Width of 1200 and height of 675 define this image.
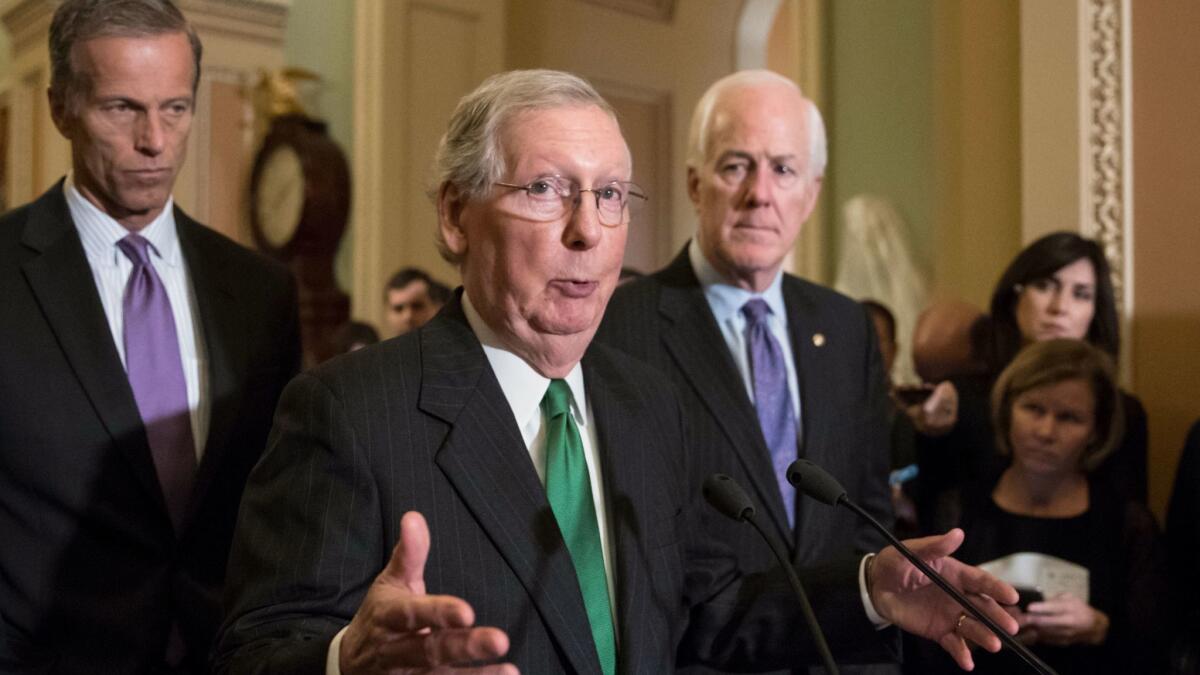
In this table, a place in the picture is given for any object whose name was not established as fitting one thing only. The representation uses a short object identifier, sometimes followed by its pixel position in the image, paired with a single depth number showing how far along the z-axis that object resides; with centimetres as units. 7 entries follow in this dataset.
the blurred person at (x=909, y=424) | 310
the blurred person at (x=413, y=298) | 521
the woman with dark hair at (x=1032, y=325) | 320
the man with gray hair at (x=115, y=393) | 193
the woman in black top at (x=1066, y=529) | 279
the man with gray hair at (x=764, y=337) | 236
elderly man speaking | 156
